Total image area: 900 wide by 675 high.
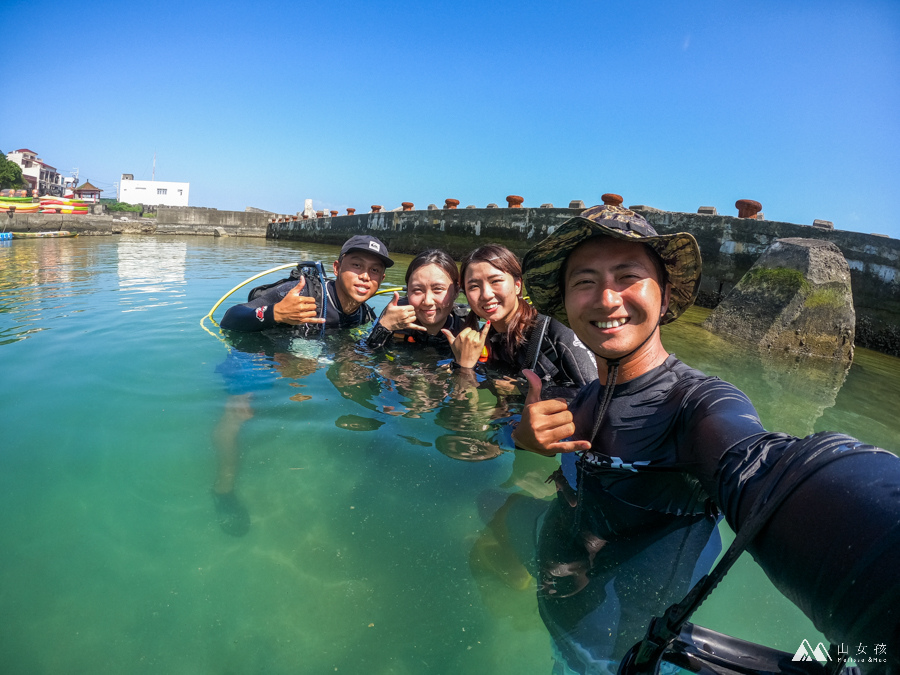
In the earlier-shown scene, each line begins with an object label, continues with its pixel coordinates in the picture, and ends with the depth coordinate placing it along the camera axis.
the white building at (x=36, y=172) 70.06
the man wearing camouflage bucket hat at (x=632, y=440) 1.12
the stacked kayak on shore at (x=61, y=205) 30.95
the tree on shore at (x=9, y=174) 49.91
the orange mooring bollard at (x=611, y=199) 9.95
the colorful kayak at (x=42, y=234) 19.68
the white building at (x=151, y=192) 63.09
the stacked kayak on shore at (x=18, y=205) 28.38
